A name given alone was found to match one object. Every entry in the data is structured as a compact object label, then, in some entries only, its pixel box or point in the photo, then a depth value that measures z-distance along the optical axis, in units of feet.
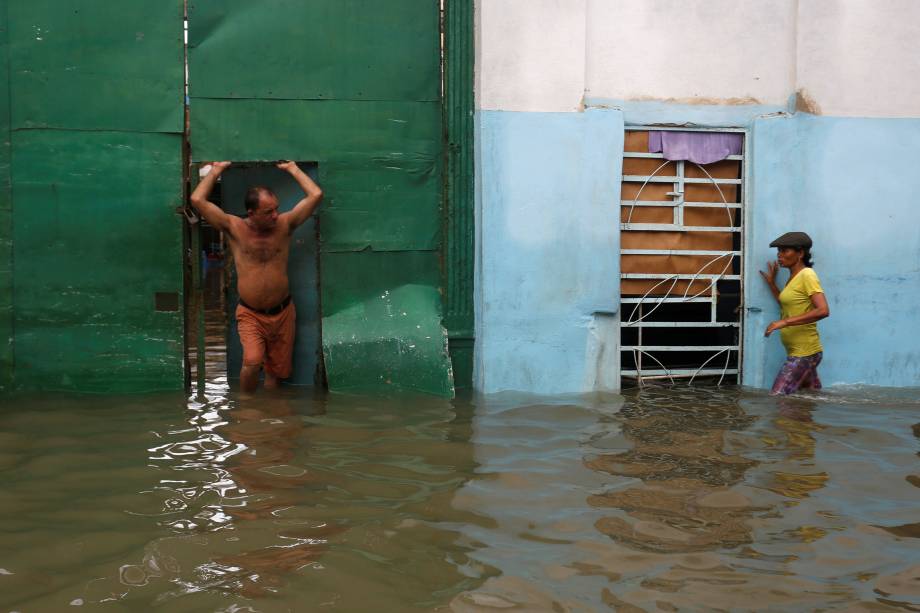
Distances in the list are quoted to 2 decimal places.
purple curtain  24.67
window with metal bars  24.80
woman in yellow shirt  23.32
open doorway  23.59
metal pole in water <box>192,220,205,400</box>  22.84
